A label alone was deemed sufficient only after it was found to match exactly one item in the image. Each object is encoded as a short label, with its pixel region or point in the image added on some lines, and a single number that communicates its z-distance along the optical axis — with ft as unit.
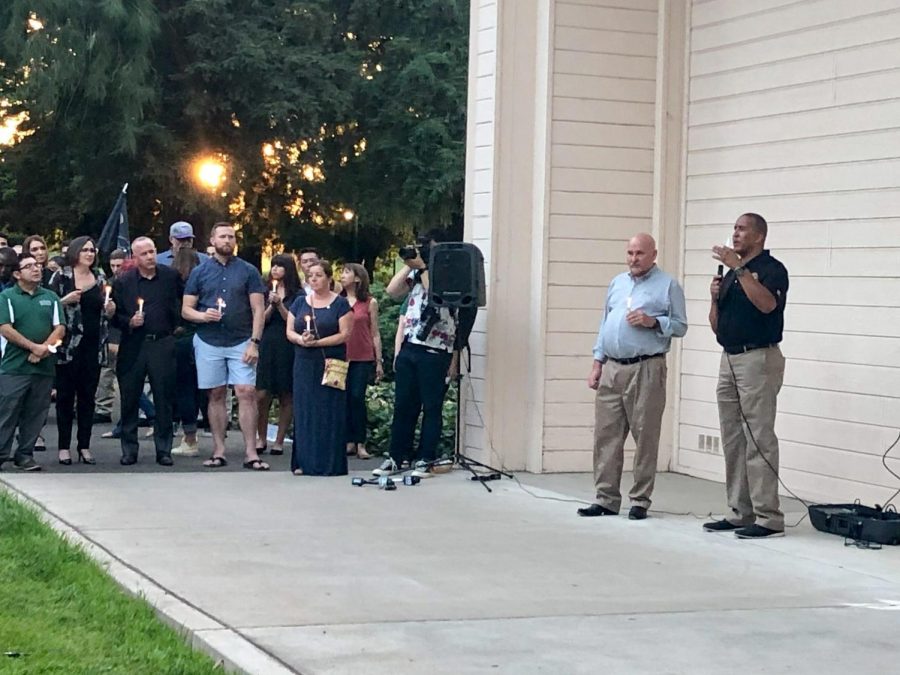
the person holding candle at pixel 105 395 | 49.11
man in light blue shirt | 30.99
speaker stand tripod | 36.96
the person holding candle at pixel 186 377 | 41.42
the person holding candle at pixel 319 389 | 36.94
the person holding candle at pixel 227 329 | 38.22
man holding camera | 37.40
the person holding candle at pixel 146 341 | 38.01
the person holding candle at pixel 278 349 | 41.73
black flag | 55.83
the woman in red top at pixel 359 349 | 40.96
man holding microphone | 28.86
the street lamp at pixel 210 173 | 74.79
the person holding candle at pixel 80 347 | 37.93
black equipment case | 28.43
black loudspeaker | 36.37
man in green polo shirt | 36.17
